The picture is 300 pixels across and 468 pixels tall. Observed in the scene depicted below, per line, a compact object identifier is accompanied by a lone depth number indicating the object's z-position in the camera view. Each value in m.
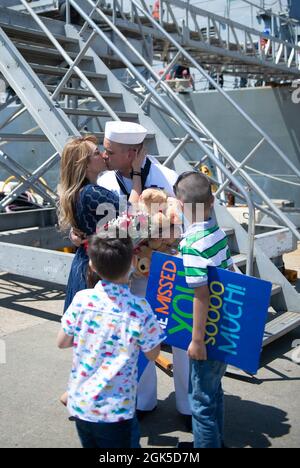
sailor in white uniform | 3.49
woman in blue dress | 3.20
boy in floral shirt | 2.39
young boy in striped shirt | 2.81
